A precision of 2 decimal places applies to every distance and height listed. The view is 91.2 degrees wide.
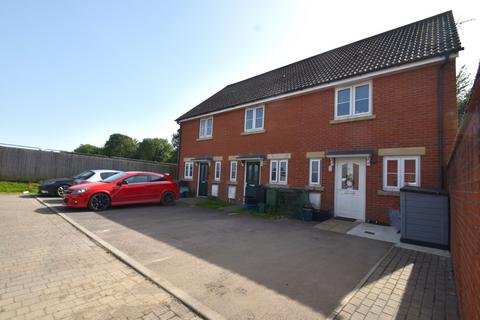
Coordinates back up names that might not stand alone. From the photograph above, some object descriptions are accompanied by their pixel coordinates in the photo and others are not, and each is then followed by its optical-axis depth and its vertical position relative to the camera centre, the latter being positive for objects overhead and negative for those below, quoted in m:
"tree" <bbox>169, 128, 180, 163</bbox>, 47.80 +5.98
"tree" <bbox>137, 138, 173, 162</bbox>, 46.00 +3.61
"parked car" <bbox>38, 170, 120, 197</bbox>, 12.07 -0.98
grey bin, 5.69 -0.92
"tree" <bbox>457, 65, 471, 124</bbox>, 17.83 +7.29
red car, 9.17 -1.04
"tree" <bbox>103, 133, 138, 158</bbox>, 49.12 +4.46
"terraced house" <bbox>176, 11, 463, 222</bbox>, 7.57 +2.11
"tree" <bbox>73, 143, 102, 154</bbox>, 58.66 +4.29
